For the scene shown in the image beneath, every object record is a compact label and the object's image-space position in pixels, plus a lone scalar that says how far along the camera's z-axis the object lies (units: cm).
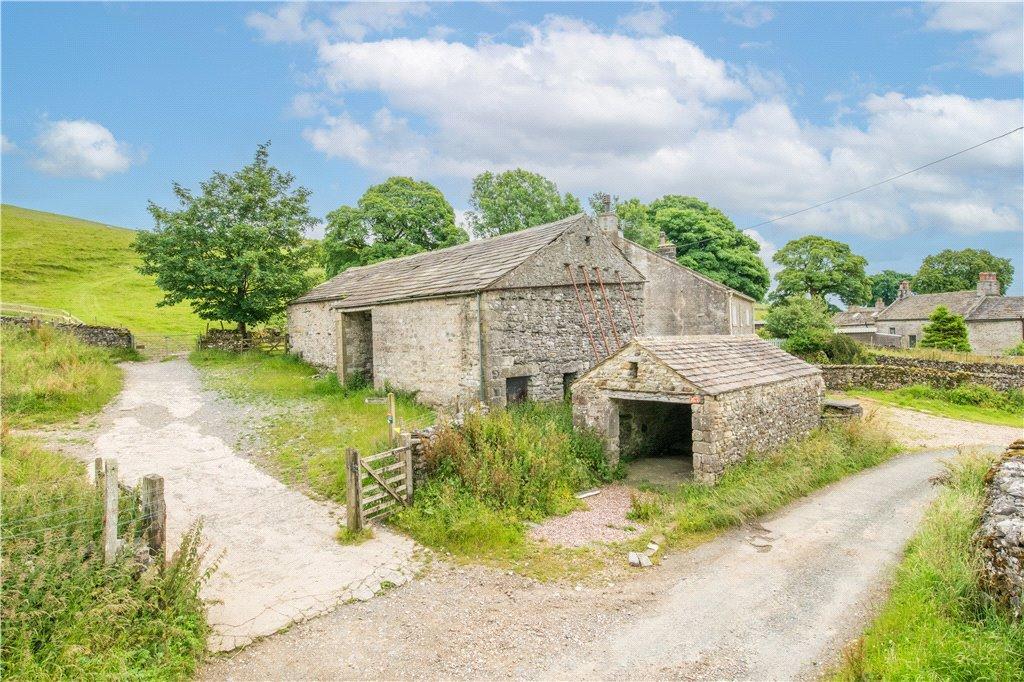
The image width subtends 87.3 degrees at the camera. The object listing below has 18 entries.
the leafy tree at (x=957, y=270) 6031
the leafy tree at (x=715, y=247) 3947
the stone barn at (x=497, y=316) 1443
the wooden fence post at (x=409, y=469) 924
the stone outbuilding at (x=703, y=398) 1035
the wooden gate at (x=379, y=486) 834
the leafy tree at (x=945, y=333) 3192
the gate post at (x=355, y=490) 830
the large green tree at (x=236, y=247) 2472
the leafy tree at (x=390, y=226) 3466
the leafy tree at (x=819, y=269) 4681
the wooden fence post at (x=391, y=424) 1001
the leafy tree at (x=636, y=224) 3950
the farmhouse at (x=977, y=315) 3644
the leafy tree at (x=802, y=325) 2841
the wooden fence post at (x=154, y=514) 605
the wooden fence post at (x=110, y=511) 552
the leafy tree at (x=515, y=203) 3941
